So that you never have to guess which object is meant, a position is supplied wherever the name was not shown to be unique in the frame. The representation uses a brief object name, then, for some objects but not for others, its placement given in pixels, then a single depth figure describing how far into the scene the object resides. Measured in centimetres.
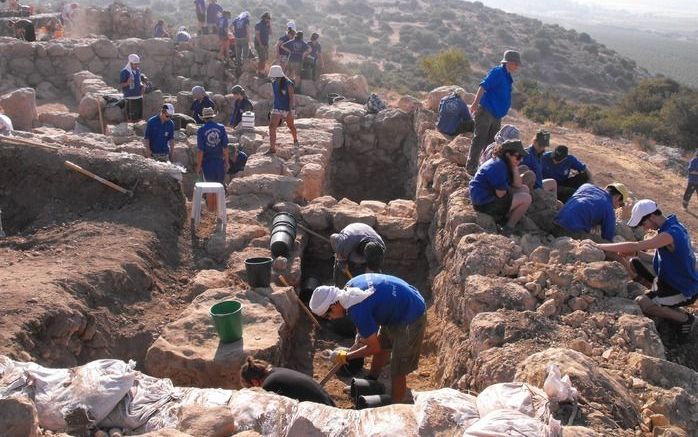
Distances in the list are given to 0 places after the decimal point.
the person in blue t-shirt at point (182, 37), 1823
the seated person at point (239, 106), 1197
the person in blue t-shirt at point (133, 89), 1234
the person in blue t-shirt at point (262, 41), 1638
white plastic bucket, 1242
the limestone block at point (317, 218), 903
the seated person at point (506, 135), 750
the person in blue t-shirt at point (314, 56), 1689
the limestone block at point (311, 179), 1020
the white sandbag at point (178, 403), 403
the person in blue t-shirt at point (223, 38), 1781
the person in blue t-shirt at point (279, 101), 1059
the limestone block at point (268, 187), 937
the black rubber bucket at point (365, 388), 583
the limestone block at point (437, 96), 1364
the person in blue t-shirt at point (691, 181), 1482
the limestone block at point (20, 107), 1211
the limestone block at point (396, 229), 923
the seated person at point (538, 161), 802
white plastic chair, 815
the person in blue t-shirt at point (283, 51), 1625
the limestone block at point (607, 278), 564
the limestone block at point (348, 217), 895
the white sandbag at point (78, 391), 392
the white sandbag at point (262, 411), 404
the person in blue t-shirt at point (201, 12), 1900
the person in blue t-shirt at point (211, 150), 924
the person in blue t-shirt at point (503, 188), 709
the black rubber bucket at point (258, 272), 696
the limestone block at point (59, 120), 1278
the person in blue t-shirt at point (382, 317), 542
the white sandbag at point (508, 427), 347
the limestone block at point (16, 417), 327
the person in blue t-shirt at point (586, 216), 699
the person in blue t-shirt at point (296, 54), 1619
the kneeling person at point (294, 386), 475
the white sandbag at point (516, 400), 378
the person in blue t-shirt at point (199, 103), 1179
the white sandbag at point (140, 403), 404
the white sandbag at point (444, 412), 386
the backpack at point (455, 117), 1102
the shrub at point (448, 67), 2719
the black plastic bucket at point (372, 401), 544
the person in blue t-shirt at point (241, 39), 1769
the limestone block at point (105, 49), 1719
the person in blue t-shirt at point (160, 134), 977
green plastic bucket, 585
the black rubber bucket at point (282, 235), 776
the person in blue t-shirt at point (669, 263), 622
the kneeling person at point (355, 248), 721
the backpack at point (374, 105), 1443
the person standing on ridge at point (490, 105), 874
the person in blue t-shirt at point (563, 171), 887
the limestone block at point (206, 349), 575
